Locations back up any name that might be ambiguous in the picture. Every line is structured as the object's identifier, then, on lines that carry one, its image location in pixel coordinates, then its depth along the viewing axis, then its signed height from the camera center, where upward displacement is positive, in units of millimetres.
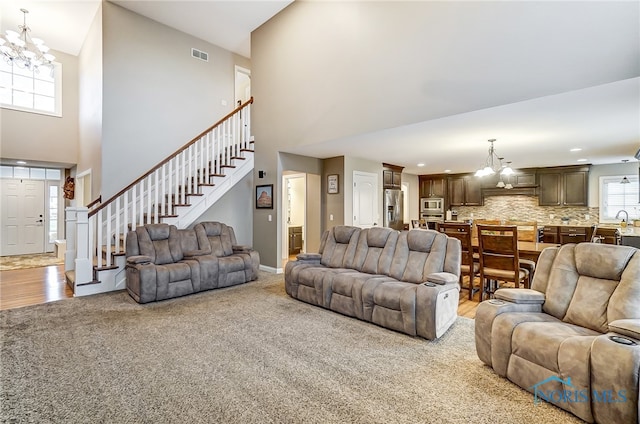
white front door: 8008 -53
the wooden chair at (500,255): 3719 -535
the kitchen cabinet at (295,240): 8164 -714
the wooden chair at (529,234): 4777 -348
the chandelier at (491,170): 4832 +699
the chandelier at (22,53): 5387 +3004
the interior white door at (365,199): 6766 +334
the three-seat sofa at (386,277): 3016 -762
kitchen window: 6629 +324
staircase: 4484 +235
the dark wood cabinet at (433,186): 9422 +885
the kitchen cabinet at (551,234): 6902 -486
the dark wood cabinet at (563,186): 7070 +653
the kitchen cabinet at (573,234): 6500 -471
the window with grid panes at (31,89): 7051 +3029
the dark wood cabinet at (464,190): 8695 +670
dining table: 3819 -469
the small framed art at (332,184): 6668 +666
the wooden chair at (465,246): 4195 -456
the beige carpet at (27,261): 6613 -1092
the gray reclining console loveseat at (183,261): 4129 -719
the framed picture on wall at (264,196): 6160 +366
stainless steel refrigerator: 7633 +139
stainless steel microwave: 9461 +294
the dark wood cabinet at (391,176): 7648 +978
